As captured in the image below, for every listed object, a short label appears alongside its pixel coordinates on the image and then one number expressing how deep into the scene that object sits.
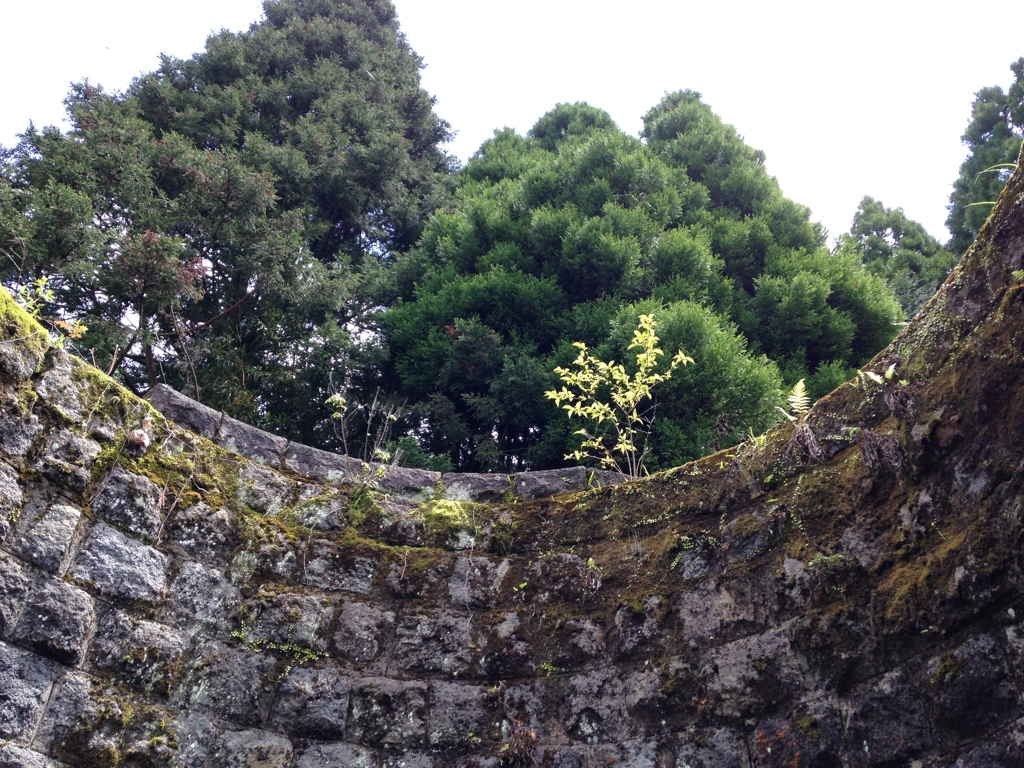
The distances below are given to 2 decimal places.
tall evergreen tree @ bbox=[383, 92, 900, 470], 5.54
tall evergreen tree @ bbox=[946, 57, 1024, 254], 10.17
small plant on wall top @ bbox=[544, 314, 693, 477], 3.96
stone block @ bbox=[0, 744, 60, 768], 2.22
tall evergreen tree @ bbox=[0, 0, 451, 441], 5.77
